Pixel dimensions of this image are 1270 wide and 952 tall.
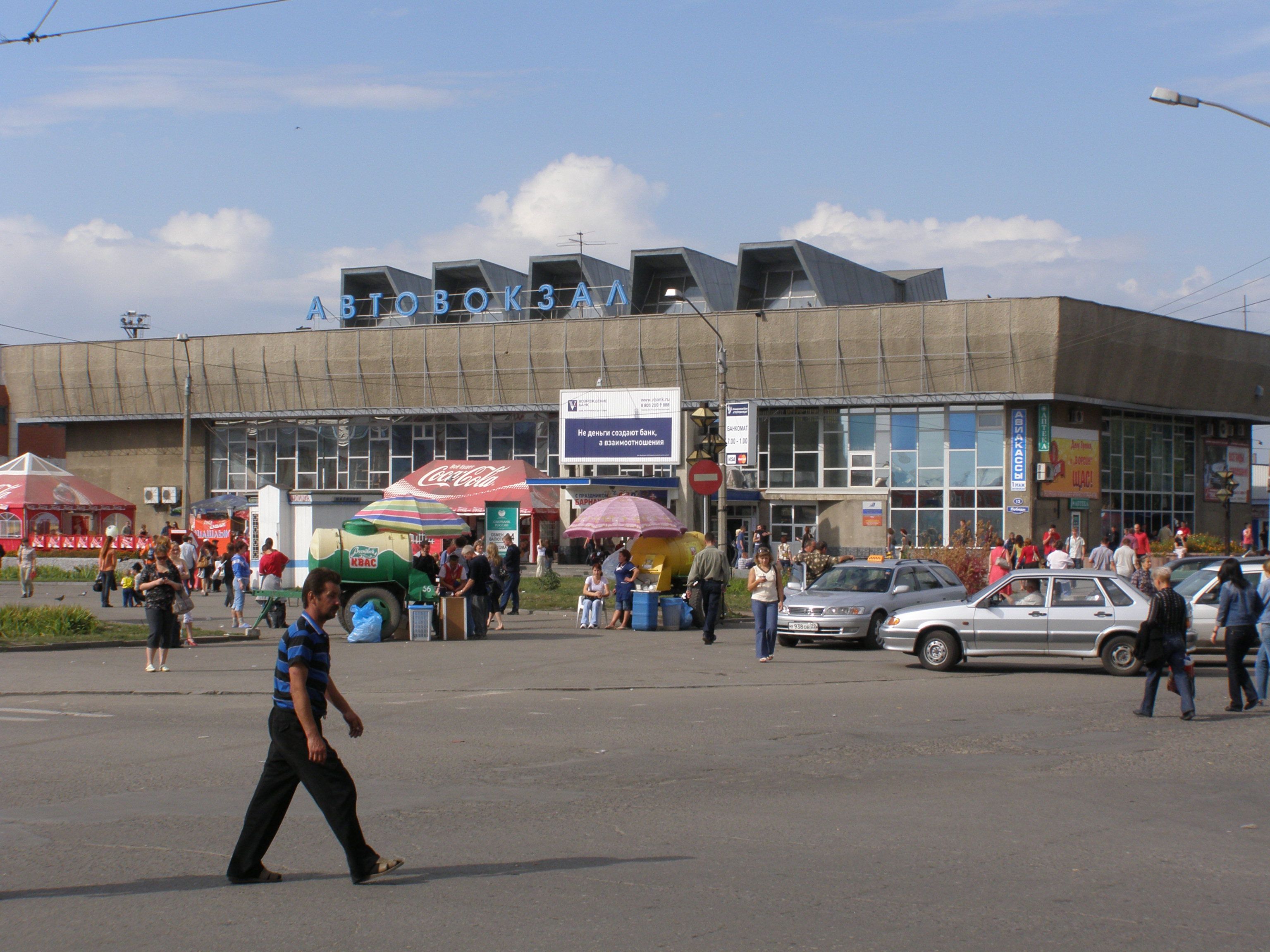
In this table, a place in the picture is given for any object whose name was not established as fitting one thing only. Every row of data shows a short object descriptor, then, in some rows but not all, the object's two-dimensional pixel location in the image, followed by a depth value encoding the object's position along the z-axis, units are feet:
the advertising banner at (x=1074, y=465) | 152.56
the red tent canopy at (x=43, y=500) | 150.61
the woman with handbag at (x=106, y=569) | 99.81
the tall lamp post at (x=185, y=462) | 158.40
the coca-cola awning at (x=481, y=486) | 167.53
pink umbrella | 94.63
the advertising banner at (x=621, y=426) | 158.81
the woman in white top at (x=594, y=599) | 82.02
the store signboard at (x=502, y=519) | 165.78
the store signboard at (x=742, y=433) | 148.25
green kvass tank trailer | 72.02
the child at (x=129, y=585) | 94.02
